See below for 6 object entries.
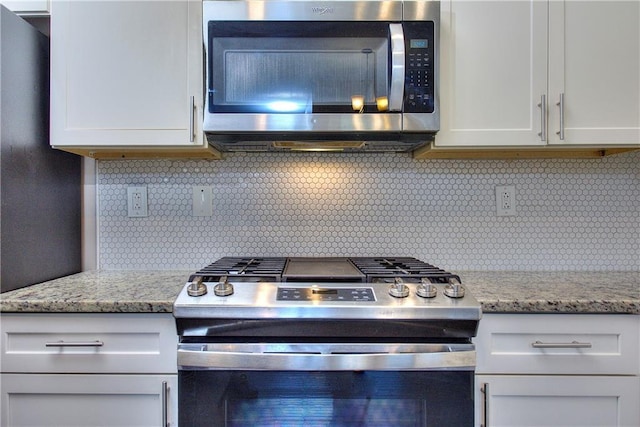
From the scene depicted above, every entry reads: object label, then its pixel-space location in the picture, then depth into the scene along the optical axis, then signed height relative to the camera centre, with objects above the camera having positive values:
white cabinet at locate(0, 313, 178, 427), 1.05 -0.42
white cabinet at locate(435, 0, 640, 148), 1.28 +0.46
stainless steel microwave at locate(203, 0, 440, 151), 1.25 +0.46
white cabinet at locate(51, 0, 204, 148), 1.28 +0.46
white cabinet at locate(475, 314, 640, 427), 1.05 -0.44
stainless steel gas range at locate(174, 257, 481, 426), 0.99 -0.39
